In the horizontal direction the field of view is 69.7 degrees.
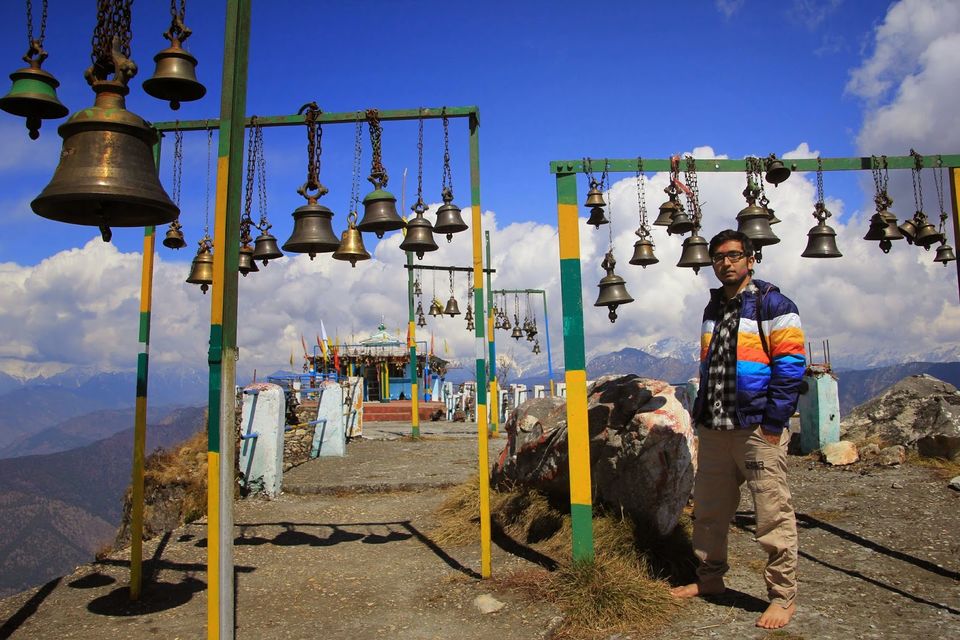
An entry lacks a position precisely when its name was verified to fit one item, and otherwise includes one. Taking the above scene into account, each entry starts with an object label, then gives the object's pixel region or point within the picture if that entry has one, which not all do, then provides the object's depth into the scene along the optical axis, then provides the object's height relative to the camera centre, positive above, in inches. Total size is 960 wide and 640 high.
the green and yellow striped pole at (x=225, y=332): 133.7 +9.3
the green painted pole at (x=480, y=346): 217.6 +9.4
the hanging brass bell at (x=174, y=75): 173.9 +76.7
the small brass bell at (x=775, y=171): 234.5 +67.9
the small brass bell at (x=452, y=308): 836.0 +80.8
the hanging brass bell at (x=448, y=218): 242.1 +55.0
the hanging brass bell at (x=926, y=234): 280.1 +53.8
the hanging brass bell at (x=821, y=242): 260.8 +48.1
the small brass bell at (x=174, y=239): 262.5 +53.3
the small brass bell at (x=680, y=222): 267.1 +57.4
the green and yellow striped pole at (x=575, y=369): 200.1 +1.1
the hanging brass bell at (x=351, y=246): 247.3 +46.7
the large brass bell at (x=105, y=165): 134.1 +42.9
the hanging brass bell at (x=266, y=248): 260.4 +49.1
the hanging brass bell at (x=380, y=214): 225.0 +53.0
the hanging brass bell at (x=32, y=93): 159.5 +66.7
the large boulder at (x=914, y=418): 375.6 -32.3
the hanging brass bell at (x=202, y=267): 263.9 +42.9
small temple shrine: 1418.6 +21.2
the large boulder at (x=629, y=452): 221.5 -28.2
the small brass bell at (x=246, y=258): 265.6 +46.1
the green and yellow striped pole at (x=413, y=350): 662.5 +26.5
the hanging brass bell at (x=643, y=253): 268.7 +46.2
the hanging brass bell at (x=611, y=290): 245.4 +29.4
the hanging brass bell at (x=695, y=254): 265.3 +45.2
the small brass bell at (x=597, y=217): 262.2 +59.3
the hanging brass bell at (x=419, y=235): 240.5 +48.9
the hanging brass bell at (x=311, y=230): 217.2 +46.4
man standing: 163.3 -10.8
